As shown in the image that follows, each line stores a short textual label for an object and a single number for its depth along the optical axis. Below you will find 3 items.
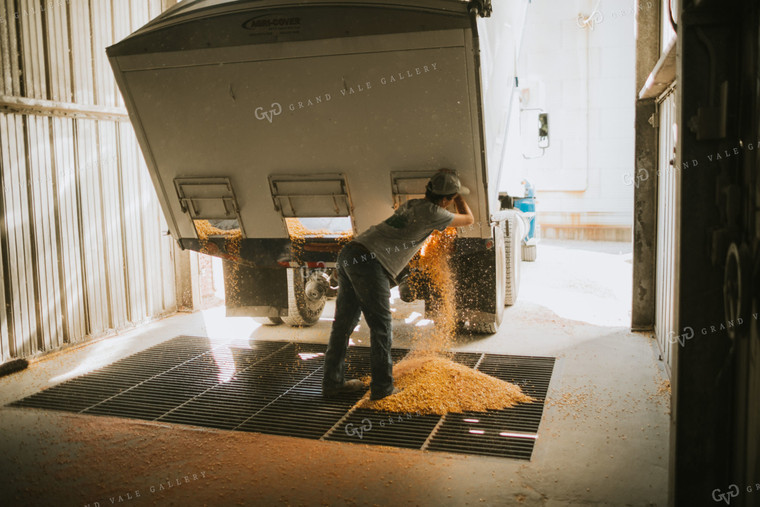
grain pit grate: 4.43
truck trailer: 4.29
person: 4.62
